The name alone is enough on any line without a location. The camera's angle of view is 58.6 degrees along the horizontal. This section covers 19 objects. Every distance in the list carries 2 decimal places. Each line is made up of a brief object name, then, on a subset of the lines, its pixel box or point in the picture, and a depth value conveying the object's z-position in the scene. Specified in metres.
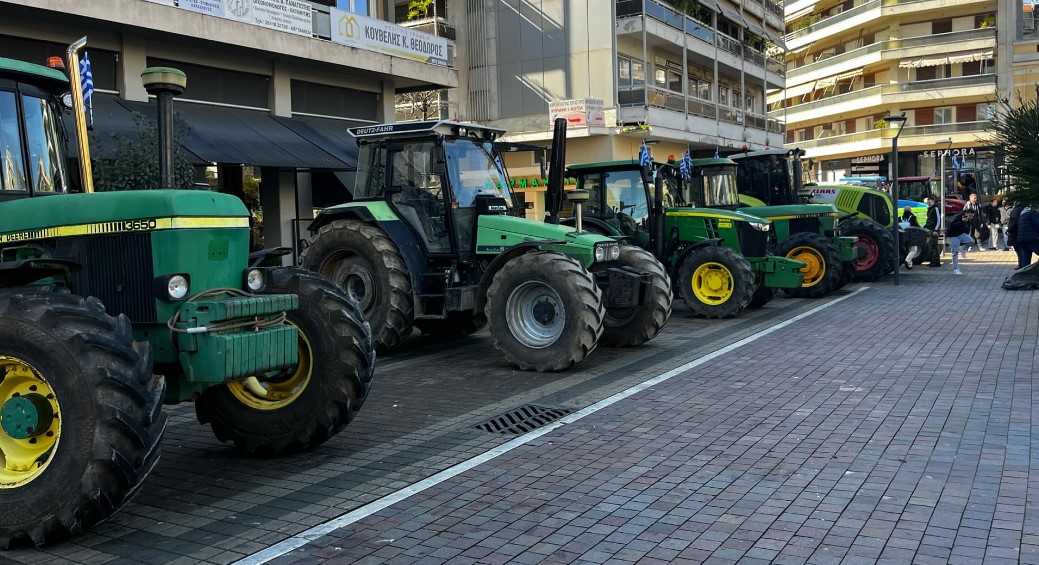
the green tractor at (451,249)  10.65
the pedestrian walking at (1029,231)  17.20
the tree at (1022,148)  12.30
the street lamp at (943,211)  30.72
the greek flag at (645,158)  14.62
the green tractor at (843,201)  19.69
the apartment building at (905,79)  54.81
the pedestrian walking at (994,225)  33.02
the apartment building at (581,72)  31.47
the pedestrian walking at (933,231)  24.80
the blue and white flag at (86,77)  7.05
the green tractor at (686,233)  14.72
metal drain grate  7.53
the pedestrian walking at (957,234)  21.80
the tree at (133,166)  12.27
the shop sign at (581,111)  30.06
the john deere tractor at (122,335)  4.86
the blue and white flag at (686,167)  15.71
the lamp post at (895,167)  19.06
